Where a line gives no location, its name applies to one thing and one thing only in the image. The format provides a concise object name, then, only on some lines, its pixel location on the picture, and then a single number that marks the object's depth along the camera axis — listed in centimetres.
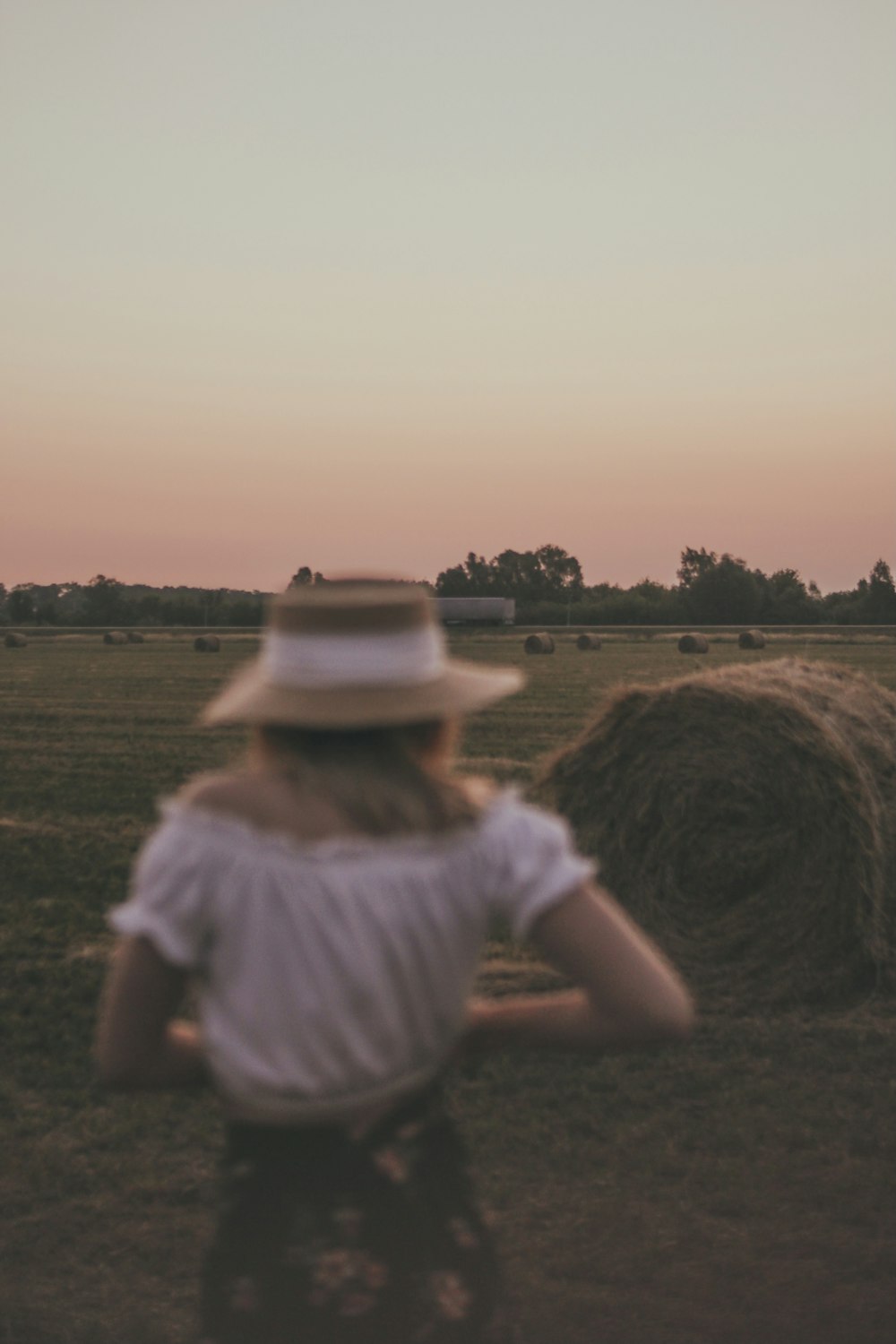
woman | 173
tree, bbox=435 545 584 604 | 12688
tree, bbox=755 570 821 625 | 11362
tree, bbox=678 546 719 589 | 15756
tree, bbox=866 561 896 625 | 10268
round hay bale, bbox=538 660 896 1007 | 755
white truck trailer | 10575
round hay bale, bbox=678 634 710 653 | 4812
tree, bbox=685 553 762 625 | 11875
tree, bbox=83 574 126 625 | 11219
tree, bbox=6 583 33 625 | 11181
